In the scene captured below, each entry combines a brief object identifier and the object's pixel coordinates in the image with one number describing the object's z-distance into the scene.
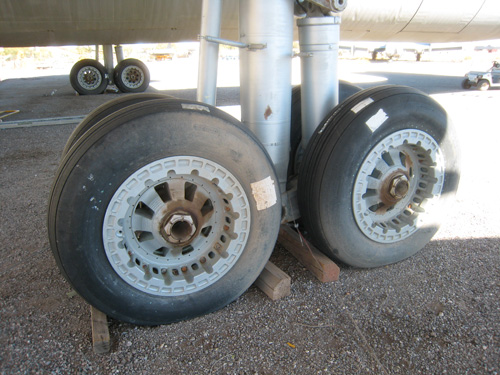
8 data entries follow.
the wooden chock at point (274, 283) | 2.17
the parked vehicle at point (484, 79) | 10.88
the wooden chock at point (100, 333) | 1.79
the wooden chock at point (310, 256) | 2.32
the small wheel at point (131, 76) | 10.95
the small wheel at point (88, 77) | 10.69
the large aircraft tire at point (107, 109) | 2.51
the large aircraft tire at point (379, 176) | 2.18
